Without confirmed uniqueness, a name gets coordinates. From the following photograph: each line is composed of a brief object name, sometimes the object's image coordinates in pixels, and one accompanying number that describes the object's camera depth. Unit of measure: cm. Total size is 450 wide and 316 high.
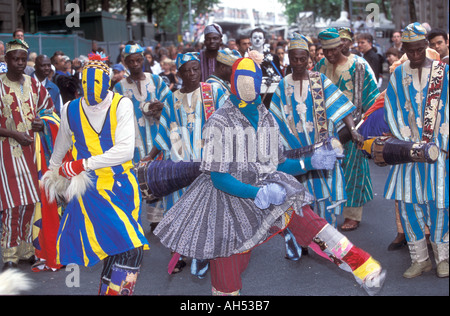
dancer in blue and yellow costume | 439
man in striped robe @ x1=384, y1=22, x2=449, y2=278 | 529
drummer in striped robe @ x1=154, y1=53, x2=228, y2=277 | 602
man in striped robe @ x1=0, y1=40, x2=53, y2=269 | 611
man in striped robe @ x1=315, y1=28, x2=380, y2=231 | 680
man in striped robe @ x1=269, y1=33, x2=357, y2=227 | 608
